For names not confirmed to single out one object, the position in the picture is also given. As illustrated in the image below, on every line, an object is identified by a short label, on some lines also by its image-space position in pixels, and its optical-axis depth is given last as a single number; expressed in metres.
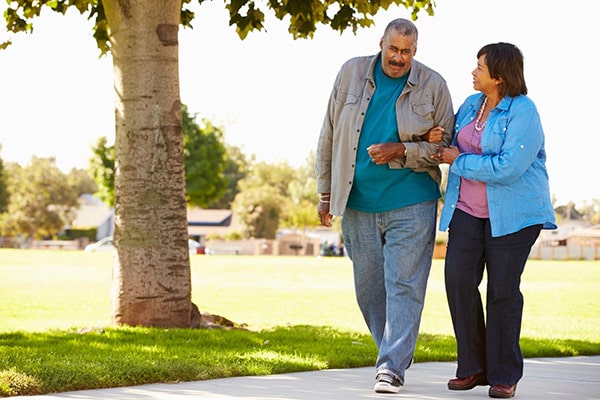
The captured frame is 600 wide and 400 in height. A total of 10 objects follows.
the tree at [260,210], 93.31
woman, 6.23
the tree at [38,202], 105.44
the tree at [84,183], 144.71
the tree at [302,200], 101.19
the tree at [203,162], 87.81
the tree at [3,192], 103.44
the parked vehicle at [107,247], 82.50
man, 6.53
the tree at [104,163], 87.81
